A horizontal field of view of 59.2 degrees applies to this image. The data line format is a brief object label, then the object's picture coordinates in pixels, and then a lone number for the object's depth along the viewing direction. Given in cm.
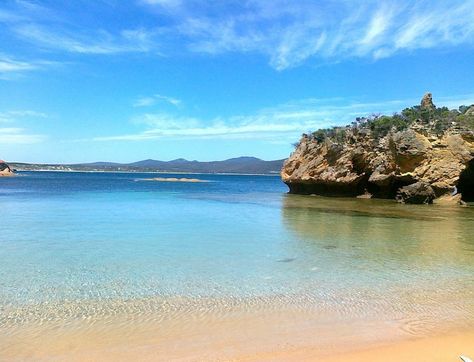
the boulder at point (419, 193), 3076
